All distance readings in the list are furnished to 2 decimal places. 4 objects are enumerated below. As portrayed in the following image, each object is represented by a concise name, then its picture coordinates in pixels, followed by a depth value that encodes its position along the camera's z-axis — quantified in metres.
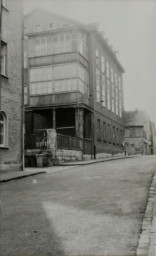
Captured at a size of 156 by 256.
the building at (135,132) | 60.69
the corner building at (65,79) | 27.36
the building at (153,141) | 72.12
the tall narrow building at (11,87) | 15.53
